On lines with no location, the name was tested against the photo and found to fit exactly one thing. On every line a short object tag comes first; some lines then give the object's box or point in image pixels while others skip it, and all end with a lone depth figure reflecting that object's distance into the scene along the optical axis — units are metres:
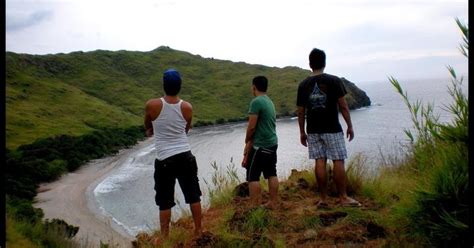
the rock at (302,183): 7.78
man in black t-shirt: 6.15
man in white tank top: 5.48
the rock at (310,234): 5.43
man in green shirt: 6.42
